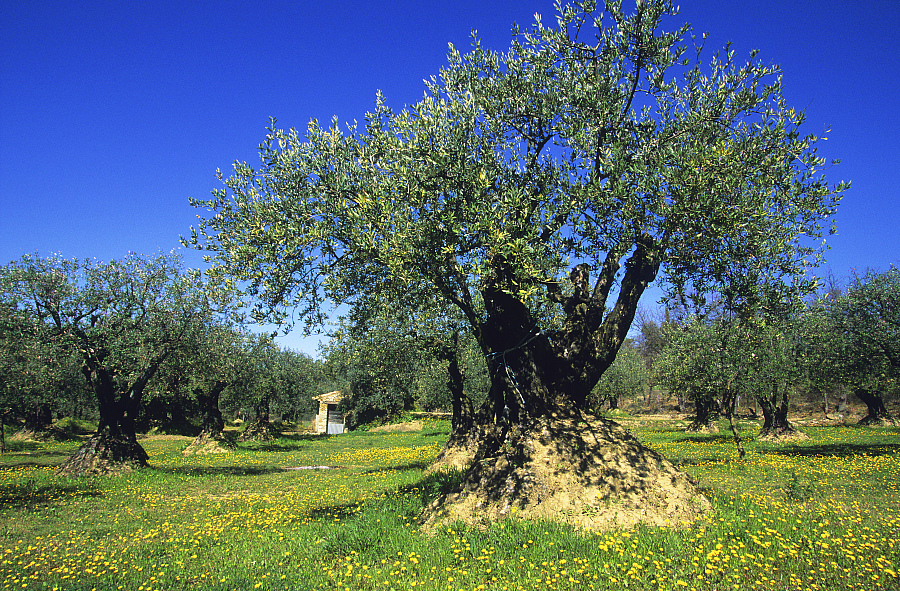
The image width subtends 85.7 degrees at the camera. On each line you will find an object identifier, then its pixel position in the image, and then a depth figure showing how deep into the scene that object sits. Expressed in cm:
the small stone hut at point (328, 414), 7038
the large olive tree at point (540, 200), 1002
